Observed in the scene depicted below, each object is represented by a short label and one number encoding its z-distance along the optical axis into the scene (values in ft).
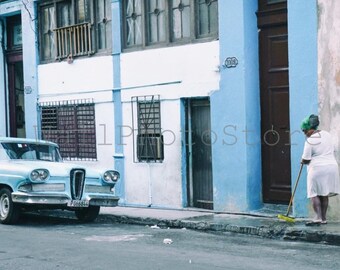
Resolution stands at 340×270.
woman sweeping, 33.73
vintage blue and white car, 38.11
